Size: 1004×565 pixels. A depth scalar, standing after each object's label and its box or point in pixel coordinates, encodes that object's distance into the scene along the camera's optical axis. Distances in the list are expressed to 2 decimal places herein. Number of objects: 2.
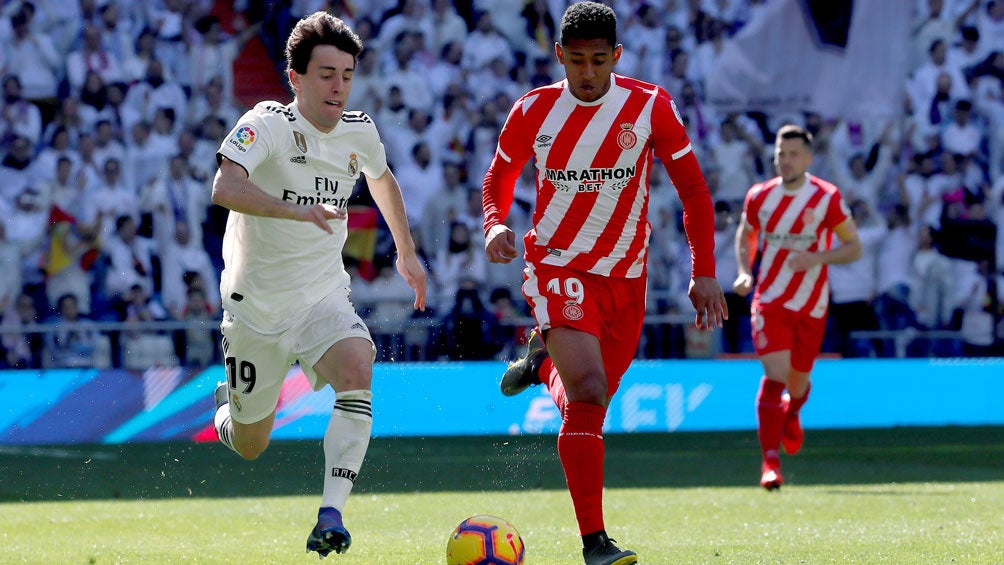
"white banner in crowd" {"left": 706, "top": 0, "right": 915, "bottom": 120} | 33.81
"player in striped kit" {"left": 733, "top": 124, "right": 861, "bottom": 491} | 20.28
